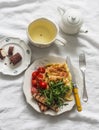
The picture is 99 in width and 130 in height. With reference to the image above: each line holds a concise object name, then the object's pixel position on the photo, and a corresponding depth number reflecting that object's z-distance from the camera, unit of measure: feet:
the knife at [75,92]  2.62
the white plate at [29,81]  2.60
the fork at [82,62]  2.76
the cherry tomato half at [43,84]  2.61
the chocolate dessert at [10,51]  2.72
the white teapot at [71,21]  2.66
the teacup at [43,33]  2.70
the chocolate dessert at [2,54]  2.70
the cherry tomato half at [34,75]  2.66
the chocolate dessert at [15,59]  2.68
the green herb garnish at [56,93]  2.59
